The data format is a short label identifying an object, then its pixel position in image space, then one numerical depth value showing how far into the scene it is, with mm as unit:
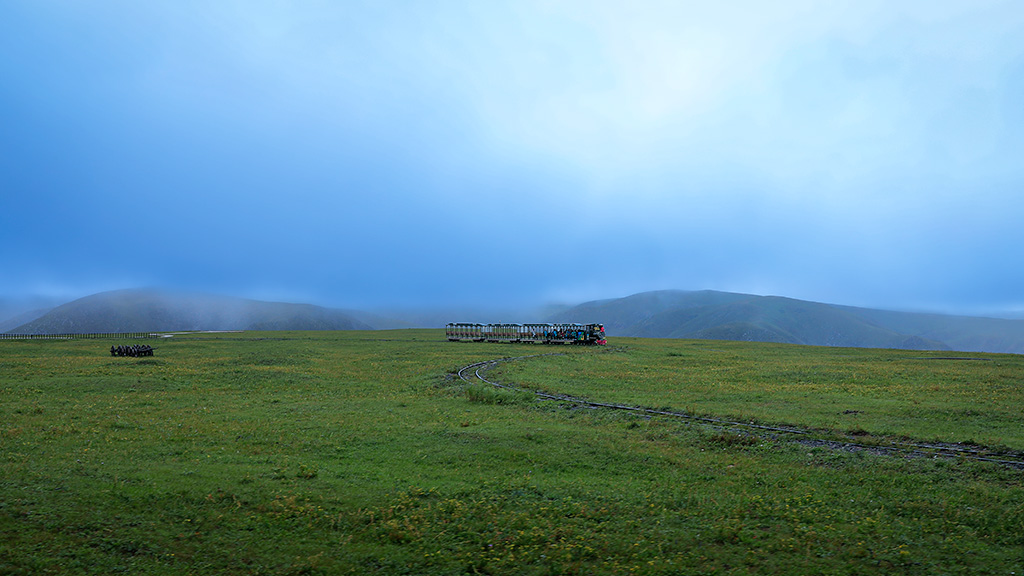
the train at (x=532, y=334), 101562
